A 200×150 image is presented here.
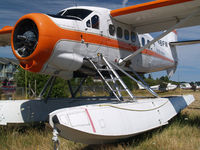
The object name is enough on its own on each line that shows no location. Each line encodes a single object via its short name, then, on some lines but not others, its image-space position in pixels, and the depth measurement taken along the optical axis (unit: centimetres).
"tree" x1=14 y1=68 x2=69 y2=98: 1535
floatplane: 372
